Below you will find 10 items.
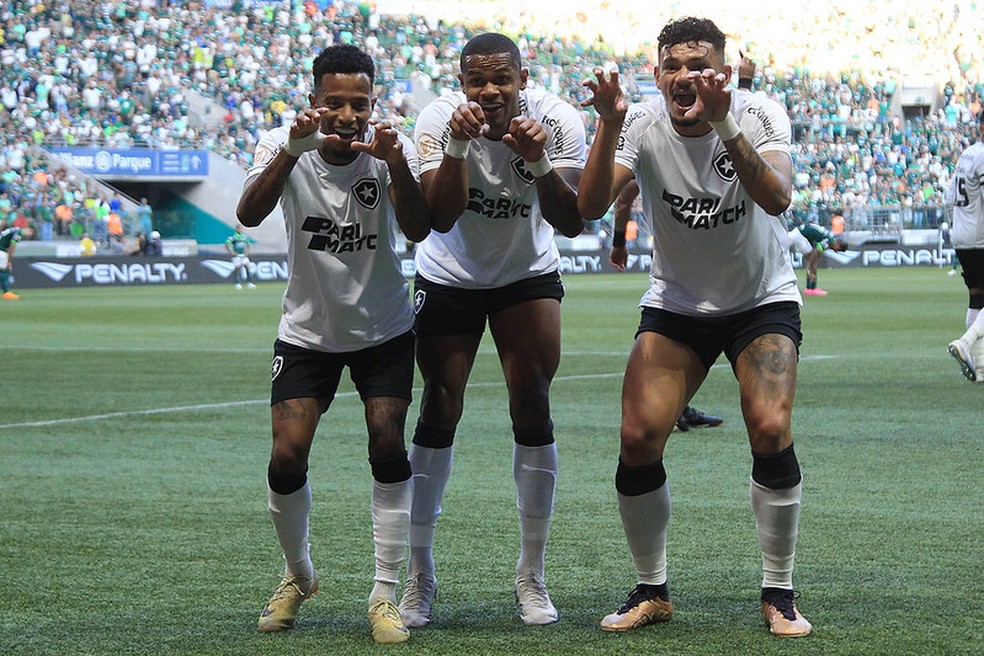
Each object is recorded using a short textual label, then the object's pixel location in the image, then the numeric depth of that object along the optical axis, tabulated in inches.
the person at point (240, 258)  1576.0
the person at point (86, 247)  1584.6
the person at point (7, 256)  1259.2
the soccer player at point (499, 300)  219.6
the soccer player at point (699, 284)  203.8
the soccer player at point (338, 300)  209.2
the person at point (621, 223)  268.7
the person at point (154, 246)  1654.8
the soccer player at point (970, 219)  540.4
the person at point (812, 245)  1008.6
